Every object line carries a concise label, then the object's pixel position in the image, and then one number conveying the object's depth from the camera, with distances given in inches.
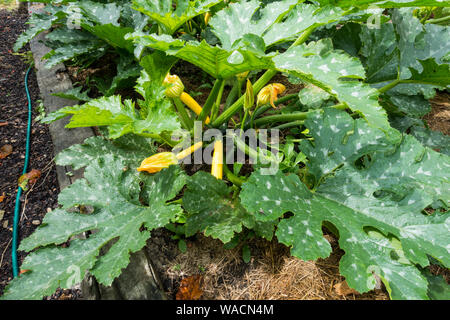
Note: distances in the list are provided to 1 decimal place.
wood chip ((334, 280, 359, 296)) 51.1
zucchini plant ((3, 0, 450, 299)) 41.6
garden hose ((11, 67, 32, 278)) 58.1
